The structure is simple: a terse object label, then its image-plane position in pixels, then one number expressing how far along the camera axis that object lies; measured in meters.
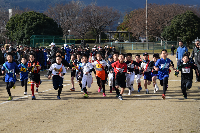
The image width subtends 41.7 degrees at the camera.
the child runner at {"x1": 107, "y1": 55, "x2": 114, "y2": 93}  10.57
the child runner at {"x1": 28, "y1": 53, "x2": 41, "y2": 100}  10.77
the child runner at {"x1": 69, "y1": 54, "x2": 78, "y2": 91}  11.96
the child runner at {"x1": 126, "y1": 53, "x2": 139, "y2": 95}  10.42
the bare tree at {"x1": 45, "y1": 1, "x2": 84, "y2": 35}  68.00
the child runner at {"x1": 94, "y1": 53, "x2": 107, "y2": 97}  10.94
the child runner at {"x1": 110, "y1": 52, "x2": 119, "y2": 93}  10.81
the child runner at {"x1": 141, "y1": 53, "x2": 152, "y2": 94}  11.39
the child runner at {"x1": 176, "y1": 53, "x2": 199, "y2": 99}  9.91
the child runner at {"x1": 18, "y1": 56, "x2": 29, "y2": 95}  11.29
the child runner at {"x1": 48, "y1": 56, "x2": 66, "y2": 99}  10.23
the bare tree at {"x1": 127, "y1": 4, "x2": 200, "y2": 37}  56.16
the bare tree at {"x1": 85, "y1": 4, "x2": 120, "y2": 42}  63.38
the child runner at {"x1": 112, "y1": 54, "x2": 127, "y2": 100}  10.01
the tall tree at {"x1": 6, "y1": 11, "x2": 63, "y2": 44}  43.43
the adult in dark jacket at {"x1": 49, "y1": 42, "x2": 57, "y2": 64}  16.78
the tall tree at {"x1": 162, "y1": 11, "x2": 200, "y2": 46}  46.53
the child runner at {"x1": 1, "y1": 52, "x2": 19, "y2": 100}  10.23
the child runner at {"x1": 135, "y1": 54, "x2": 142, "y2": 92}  11.51
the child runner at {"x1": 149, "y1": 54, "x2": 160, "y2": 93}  10.88
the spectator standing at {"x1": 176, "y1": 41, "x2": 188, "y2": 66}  15.84
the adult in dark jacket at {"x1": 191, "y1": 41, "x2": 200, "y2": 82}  13.12
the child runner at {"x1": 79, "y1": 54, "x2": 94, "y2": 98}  10.61
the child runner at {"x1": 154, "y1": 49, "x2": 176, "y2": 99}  9.84
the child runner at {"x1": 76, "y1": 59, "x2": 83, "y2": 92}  11.01
